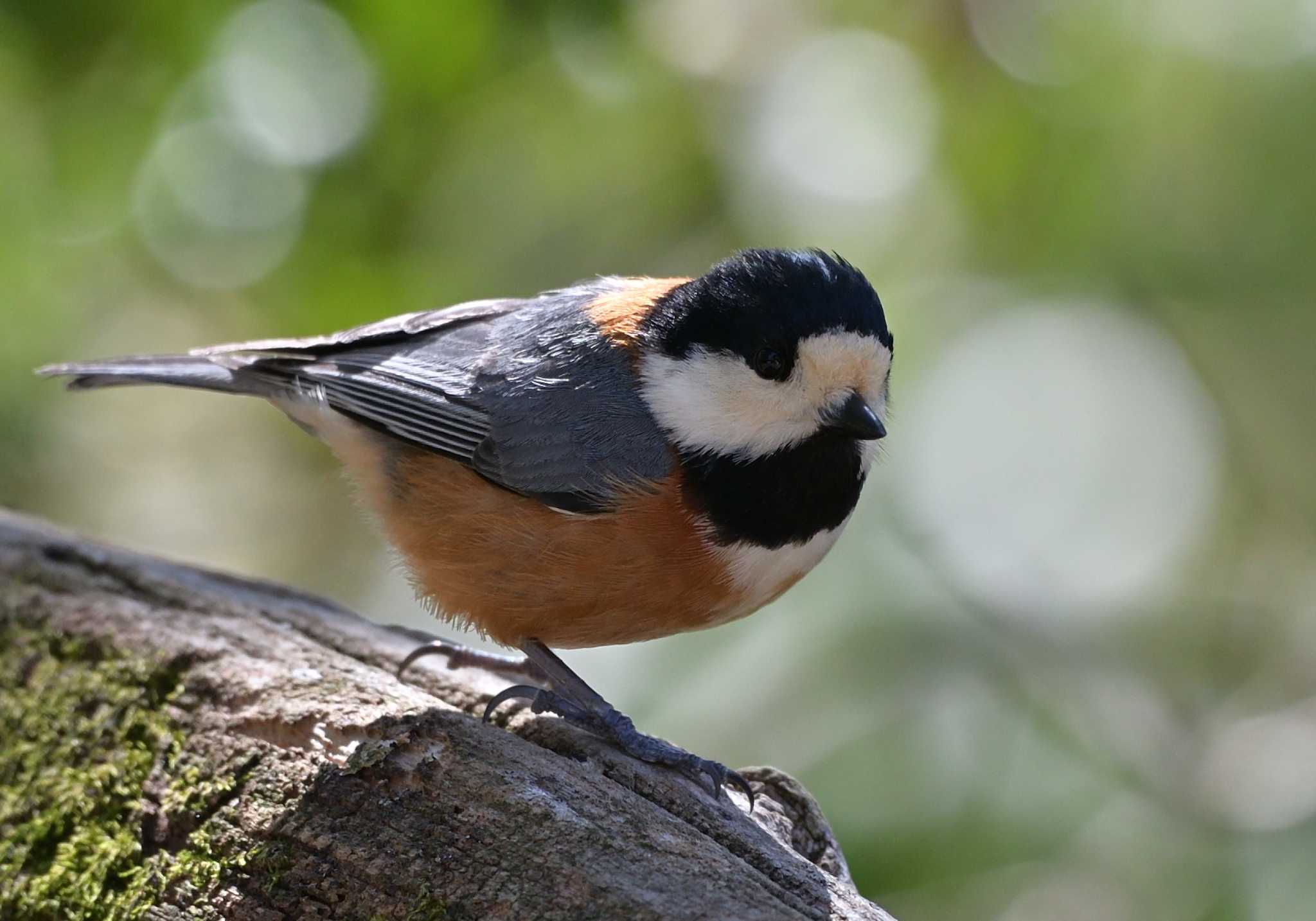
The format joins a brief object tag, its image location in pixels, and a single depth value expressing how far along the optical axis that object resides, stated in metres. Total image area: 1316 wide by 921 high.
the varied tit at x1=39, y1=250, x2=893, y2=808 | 2.96
